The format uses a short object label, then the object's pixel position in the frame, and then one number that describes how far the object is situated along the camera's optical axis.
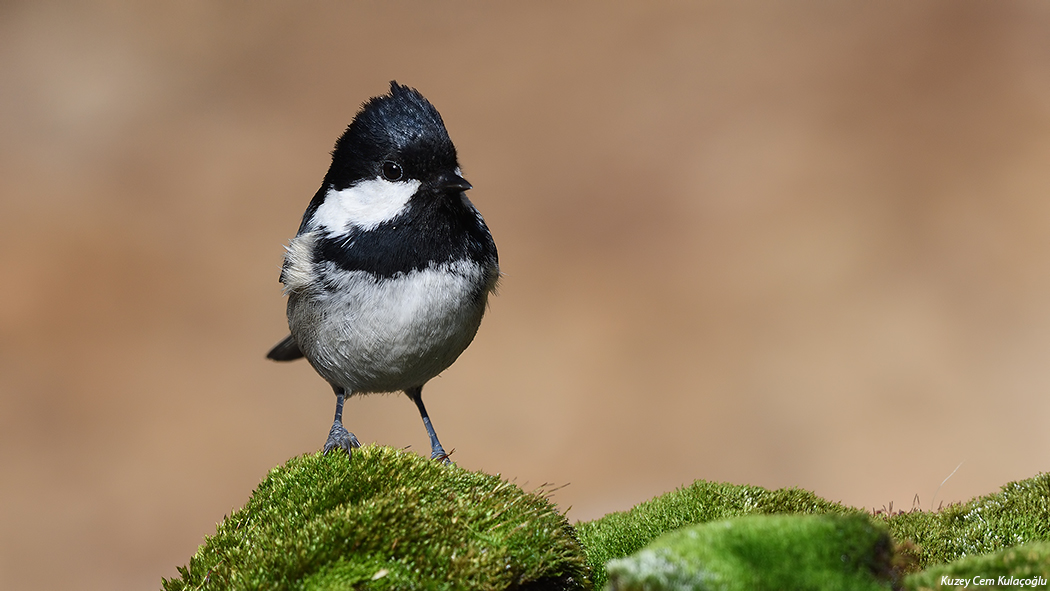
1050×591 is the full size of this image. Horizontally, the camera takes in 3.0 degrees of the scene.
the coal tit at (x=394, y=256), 4.24
